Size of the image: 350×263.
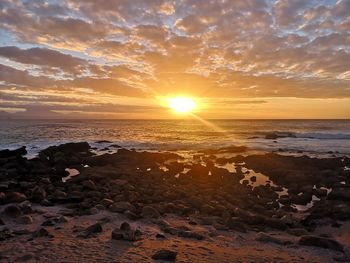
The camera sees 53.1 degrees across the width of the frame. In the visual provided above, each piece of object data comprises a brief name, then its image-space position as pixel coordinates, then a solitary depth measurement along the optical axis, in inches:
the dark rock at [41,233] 341.4
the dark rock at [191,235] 366.0
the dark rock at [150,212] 438.9
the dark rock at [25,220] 386.0
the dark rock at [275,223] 419.8
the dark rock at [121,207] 454.4
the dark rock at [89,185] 601.3
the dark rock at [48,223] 382.7
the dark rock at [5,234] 329.4
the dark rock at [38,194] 502.8
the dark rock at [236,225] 405.1
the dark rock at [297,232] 398.7
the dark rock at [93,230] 355.5
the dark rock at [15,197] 485.1
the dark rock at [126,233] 345.7
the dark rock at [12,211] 407.5
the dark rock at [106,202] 485.4
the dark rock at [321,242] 346.6
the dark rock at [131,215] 428.8
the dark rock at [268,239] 364.4
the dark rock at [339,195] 569.6
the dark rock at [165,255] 299.9
